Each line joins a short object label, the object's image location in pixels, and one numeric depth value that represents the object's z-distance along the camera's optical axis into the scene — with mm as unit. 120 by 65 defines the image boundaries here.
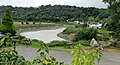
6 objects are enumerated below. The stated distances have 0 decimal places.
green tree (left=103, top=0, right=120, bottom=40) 12689
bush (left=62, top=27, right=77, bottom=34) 28036
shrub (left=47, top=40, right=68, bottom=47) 12516
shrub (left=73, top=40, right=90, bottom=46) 12982
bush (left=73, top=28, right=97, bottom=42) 14280
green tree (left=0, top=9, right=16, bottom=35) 13532
